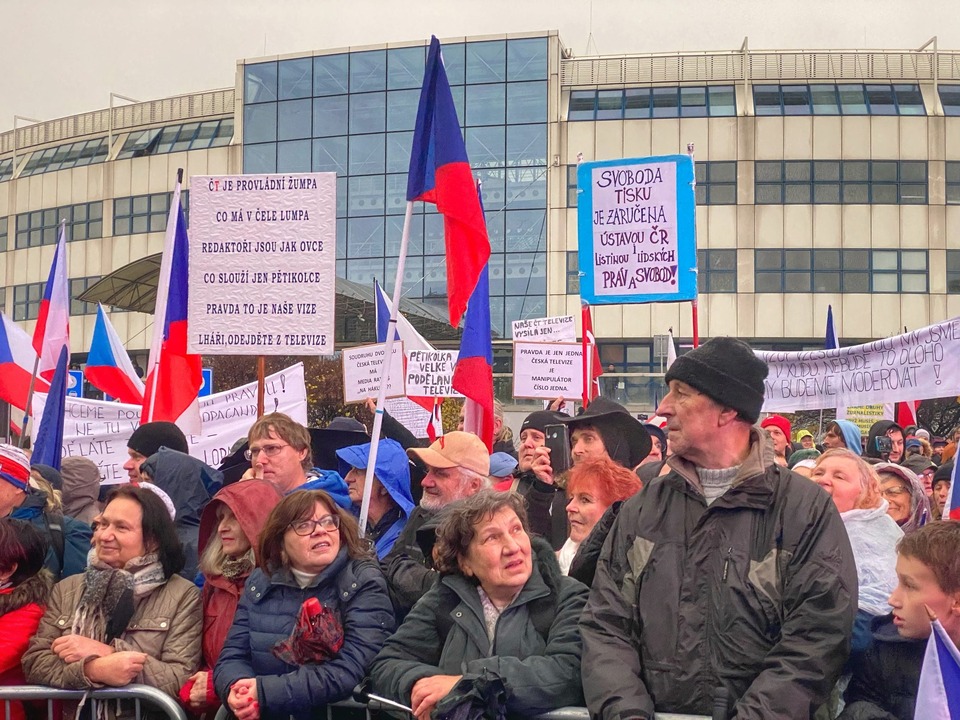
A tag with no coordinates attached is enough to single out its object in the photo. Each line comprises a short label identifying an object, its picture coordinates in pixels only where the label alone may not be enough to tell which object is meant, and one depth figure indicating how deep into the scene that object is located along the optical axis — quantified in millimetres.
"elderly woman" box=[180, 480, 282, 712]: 4465
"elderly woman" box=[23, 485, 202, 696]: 4254
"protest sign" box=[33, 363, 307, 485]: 9508
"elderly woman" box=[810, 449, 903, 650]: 3816
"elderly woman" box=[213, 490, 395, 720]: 4047
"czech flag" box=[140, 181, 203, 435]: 8586
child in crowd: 3404
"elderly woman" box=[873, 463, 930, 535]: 5309
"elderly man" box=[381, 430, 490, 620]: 4918
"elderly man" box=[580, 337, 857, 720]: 3281
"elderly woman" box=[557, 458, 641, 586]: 4578
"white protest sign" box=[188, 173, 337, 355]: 6848
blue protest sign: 9148
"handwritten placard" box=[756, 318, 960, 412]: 6996
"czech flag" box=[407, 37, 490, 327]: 6578
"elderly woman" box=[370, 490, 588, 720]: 3719
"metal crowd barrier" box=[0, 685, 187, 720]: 4168
